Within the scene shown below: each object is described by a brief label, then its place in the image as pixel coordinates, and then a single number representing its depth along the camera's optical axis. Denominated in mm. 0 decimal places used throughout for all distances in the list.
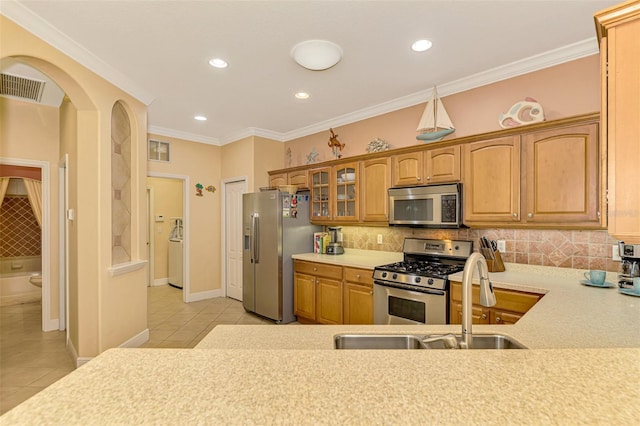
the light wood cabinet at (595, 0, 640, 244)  958
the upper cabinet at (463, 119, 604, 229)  2232
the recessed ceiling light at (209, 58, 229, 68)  2680
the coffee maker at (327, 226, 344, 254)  4020
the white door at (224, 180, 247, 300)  5055
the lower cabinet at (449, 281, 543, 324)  2232
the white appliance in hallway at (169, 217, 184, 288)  5863
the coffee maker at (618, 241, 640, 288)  2043
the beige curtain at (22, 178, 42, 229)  4438
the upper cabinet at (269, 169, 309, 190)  4348
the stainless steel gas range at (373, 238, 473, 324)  2607
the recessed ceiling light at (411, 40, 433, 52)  2404
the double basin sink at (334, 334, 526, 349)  1268
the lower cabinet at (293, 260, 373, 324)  3237
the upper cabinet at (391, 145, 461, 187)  2902
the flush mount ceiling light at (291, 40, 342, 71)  2398
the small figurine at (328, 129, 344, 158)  4191
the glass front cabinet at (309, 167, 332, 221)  4059
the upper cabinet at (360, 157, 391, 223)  3422
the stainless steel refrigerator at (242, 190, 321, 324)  3955
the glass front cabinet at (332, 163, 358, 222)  3736
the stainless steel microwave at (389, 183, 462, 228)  2844
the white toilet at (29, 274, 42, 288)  4594
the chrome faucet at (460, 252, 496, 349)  1105
